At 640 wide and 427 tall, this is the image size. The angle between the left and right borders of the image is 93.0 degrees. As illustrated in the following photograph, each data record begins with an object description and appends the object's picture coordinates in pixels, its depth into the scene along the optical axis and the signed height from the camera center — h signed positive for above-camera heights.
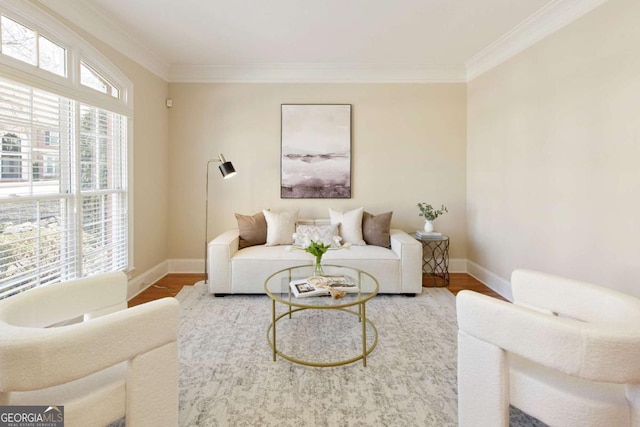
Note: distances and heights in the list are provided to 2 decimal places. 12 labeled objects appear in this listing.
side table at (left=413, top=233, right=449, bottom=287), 4.07 -0.69
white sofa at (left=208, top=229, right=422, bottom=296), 3.32 -0.63
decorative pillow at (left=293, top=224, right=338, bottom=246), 3.66 -0.30
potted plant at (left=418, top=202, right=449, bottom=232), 3.92 -0.06
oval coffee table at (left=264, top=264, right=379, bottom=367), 2.08 -0.66
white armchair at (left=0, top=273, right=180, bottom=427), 1.00 -0.56
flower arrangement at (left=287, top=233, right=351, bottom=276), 2.62 -0.36
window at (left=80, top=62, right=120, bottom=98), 2.69 +1.20
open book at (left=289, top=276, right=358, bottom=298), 2.25 -0.60
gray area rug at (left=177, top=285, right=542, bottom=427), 1.66 -1.09
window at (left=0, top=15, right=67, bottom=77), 2.01 +1.15
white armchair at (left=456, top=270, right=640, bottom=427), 1.07 -0.57
